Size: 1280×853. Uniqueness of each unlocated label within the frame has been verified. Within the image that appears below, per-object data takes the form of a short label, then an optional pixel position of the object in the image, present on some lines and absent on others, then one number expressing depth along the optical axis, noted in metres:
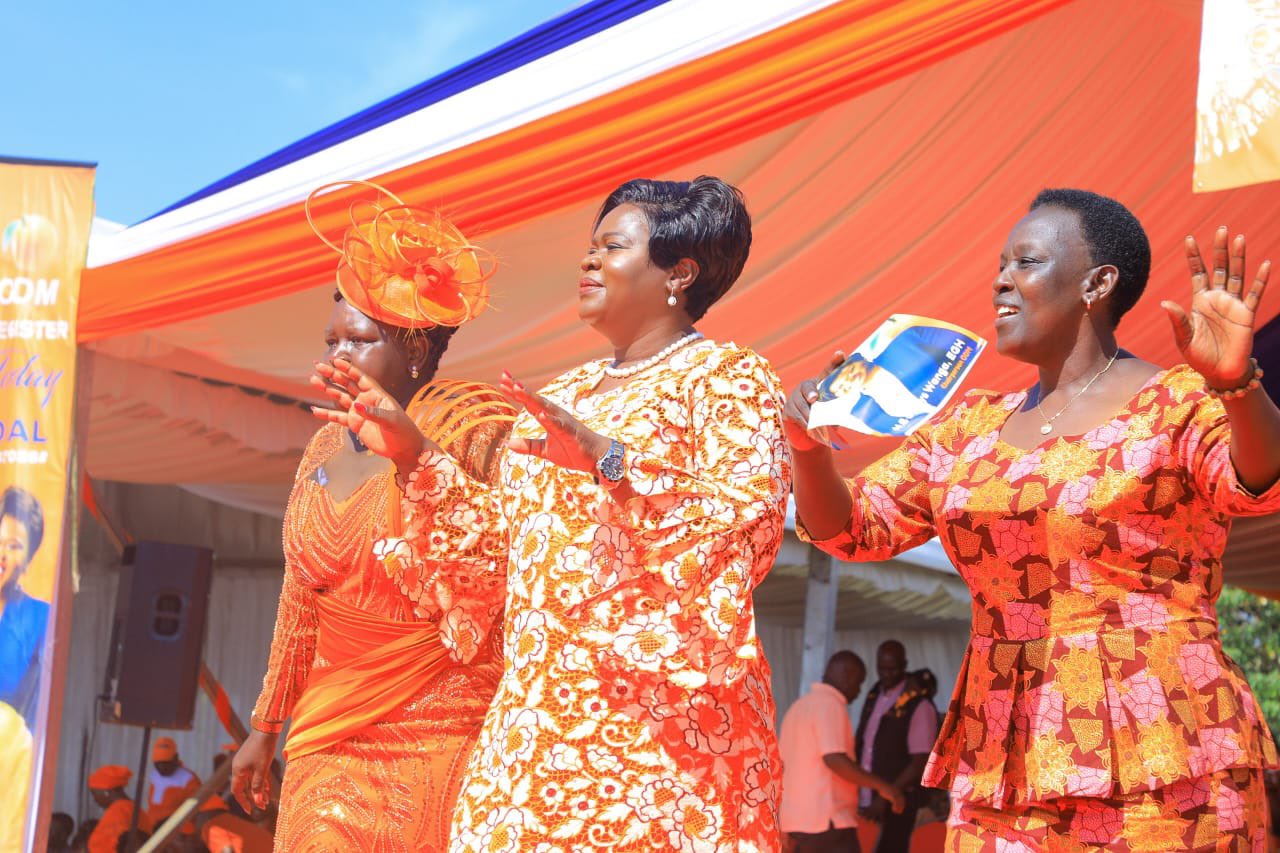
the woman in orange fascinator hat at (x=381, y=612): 3.03
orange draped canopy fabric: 3.29
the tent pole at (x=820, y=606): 10.64
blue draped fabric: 4.03
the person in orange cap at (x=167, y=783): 10.69
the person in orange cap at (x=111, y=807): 10.03
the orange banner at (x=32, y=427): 5.39
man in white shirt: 7.84
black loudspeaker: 8.02
